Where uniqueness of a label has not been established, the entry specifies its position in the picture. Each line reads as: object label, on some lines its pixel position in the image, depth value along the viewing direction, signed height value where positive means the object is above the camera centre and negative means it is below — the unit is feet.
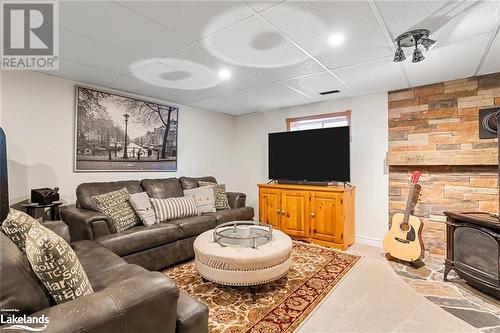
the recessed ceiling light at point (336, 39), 7.18 +3.75
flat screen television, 12.78 +0.68
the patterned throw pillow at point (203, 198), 12.32 -1.52
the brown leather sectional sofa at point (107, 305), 2.98 -1.76
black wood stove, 7.48 -2.56
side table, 8.84 -1.47
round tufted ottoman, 6.90 -2.68
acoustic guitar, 9.85 -2.74
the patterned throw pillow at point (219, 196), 13.25 -1.53
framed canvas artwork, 11.22 +1.66
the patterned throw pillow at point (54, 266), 3.45 -1.38
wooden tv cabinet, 12.09 -2.29
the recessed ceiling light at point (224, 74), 9.88 +3.75
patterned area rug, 6.30 -3.83
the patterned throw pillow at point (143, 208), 9.87 -1.64
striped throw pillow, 10.53 -1.77
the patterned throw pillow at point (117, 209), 9.05 -1.58
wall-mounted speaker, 9.71 +1.75
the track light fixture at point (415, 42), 6.91 +3.61
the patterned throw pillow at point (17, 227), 4.23 -1.05
